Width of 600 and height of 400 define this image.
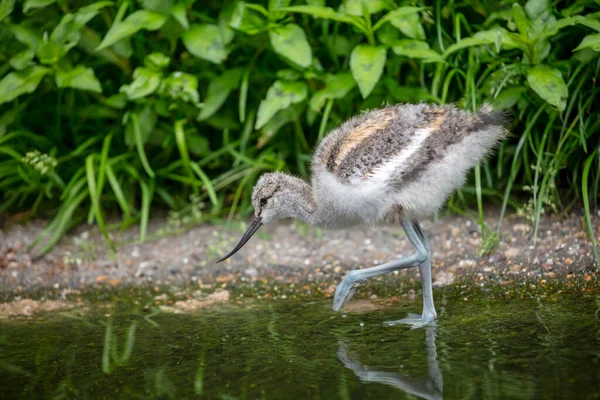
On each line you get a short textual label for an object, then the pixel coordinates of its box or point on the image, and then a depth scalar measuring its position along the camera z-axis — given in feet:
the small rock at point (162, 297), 29.68
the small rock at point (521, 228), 31.31
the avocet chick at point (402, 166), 24.62
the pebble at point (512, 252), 29.40
